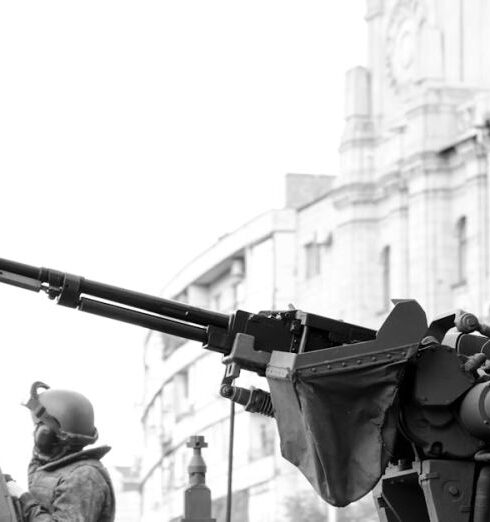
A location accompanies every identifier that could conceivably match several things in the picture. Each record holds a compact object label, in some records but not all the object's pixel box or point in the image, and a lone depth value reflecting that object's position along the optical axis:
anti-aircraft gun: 15.58
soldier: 17.83
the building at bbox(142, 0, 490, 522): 96.12
